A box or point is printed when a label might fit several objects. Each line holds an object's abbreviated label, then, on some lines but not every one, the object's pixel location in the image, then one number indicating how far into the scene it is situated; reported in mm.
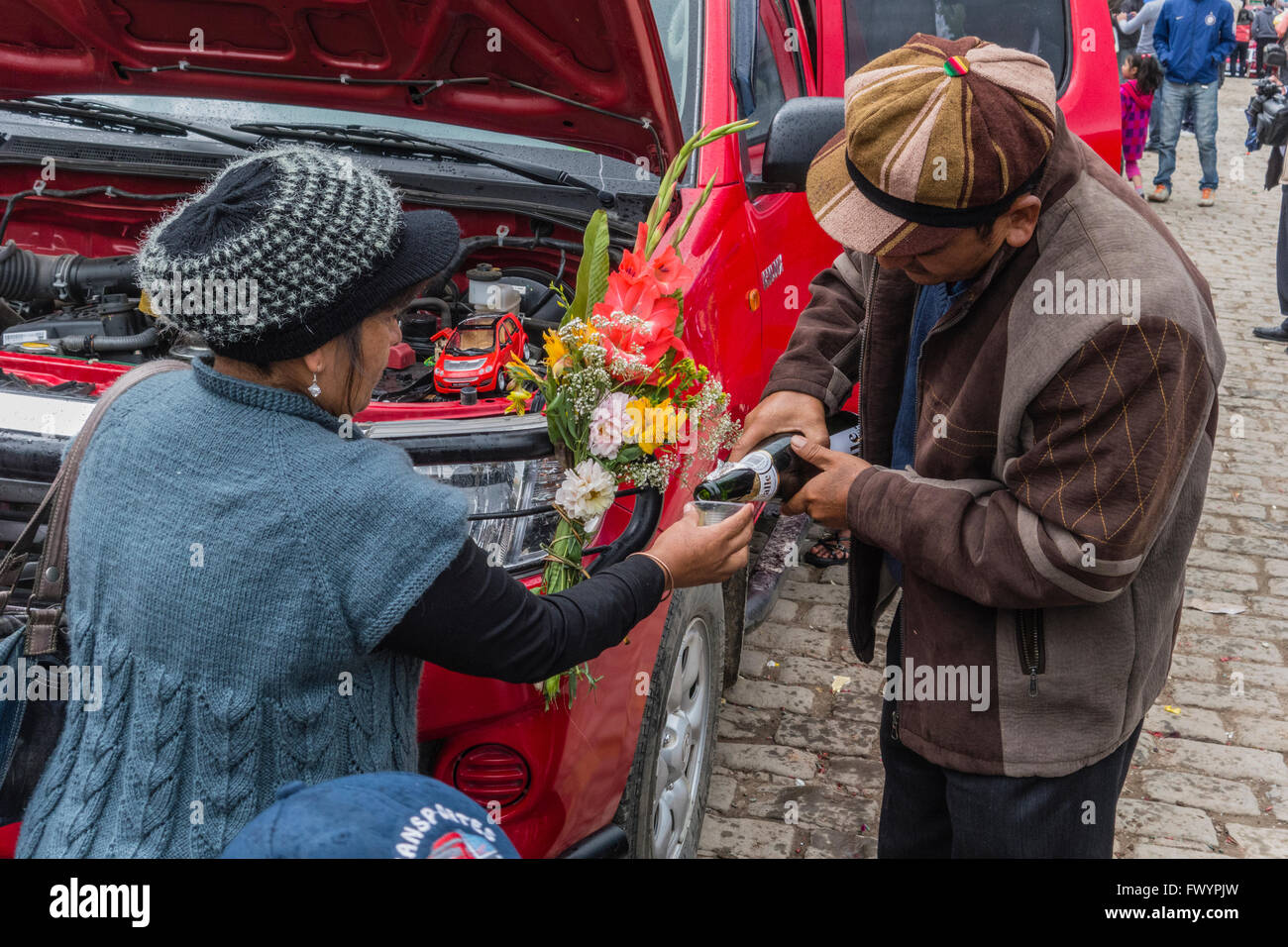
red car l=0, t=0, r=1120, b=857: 2713
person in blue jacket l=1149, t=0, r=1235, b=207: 11523
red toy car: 2590
